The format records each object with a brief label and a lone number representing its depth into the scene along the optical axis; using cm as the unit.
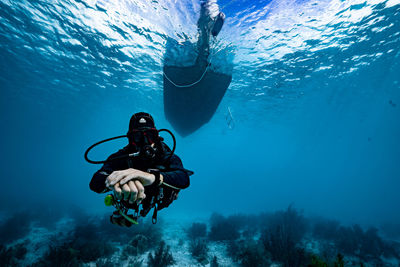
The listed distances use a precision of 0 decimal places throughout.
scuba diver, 119
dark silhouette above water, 870
